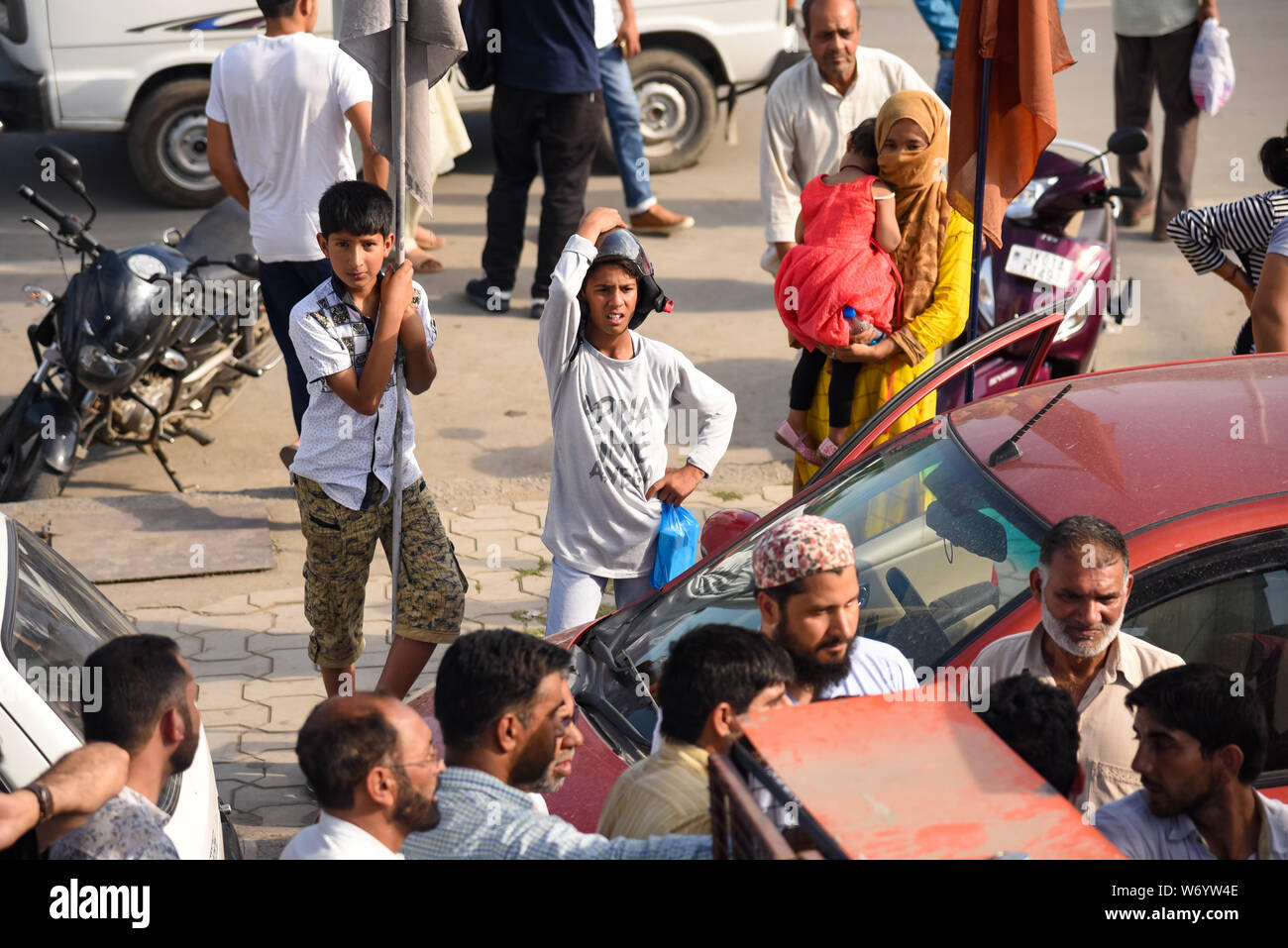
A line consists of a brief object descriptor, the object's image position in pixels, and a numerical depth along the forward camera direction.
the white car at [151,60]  9.59
